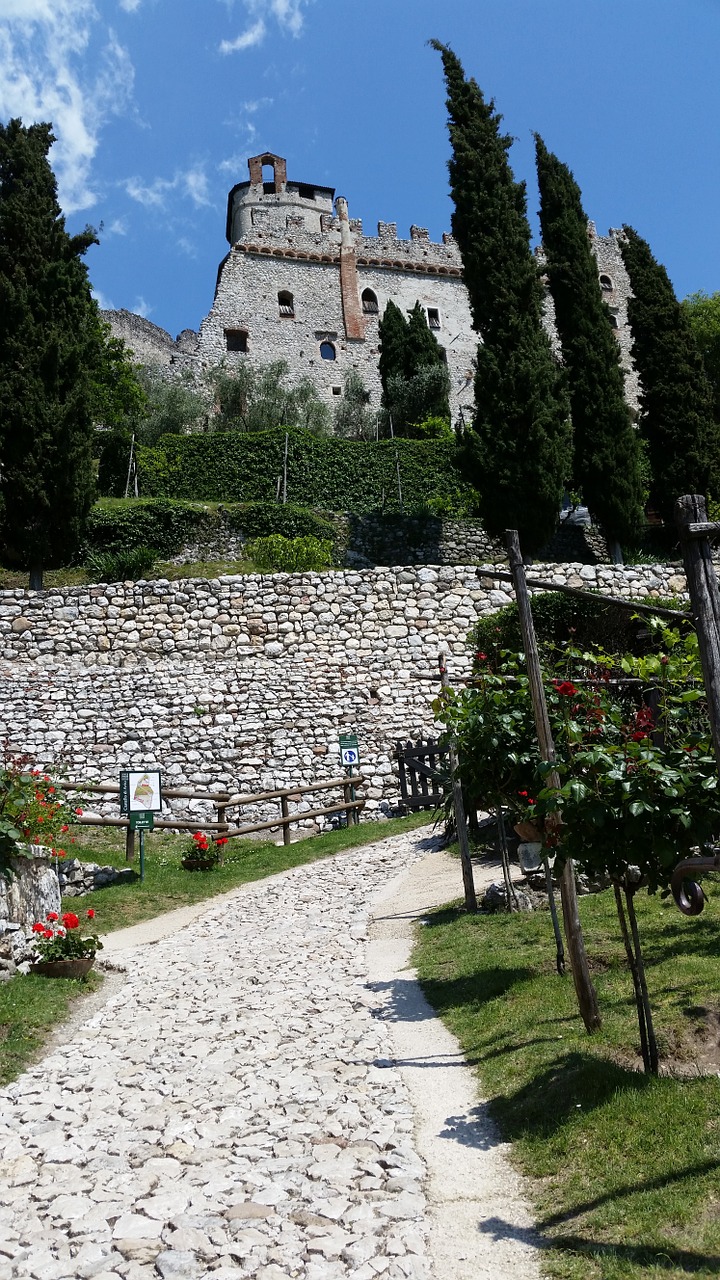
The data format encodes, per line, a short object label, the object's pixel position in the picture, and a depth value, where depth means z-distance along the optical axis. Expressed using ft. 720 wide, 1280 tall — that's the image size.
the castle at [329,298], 130.11
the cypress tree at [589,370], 67.77
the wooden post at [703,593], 10.71
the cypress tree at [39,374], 54.39
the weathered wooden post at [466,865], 27.20
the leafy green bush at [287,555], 64.08
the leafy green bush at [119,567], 61.67
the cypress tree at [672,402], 73.15
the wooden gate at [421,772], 46.68
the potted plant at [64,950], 23.61
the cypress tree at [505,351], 60.39
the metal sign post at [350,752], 47.70
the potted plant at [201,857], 38.55
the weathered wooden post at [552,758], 15.94
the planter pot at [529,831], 21.47
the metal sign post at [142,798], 36.68
